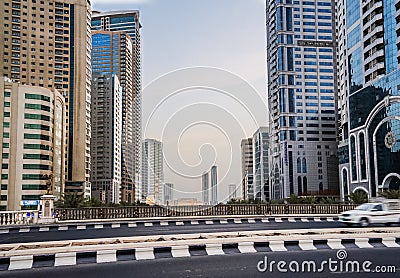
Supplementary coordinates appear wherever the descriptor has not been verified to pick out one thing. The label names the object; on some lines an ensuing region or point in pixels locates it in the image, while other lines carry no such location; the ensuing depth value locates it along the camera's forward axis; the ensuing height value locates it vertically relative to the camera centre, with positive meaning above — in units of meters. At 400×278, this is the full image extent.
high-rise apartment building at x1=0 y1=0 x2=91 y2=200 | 102.44 +30.00
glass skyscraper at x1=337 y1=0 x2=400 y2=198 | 59.44 +12.44
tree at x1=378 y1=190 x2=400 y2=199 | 41.08 -1.46
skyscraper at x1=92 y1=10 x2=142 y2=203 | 136.80 +58.76
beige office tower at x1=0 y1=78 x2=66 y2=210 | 74.81 +6.81
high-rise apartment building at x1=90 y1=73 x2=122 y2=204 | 127.56 +13.96
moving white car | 19.52 -1.61
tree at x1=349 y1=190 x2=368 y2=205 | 38.92 -1.65
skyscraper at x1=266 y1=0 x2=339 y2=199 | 111.69 +22.05
